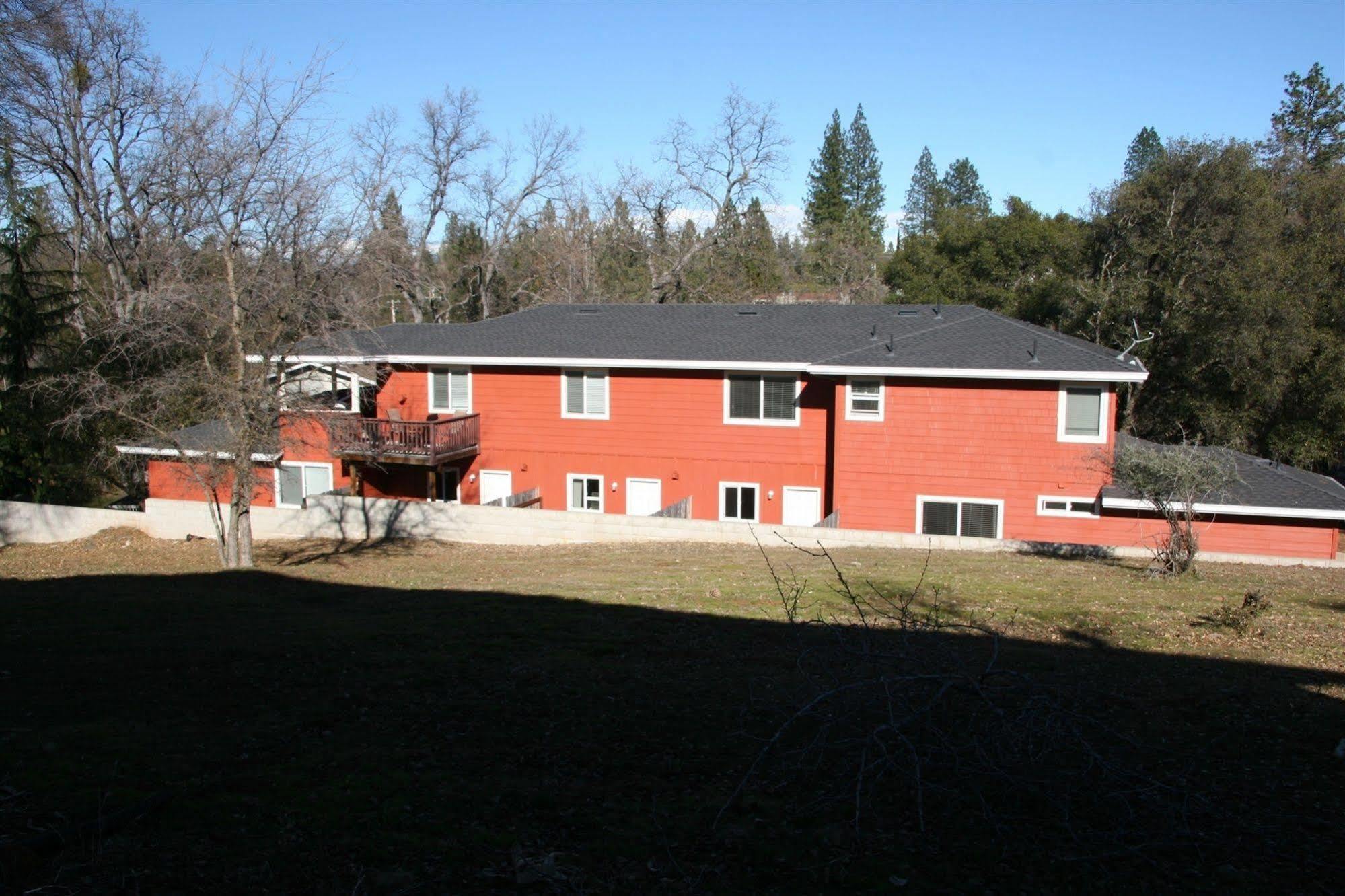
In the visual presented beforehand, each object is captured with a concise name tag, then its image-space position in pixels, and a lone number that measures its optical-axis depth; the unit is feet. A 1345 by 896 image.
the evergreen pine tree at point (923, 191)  313.32
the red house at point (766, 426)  69.51
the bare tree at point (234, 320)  54.95
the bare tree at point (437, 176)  176.35
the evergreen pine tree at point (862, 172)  279.49
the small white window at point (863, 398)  74.38
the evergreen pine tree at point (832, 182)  269.23
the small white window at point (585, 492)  85.61
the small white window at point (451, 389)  88.58
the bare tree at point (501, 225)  181.57
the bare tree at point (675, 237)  165.58
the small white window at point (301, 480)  89.86
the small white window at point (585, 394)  84.53
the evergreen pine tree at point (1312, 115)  165.17
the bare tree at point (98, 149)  102.53
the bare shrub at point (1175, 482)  51.55
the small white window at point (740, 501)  80.94
